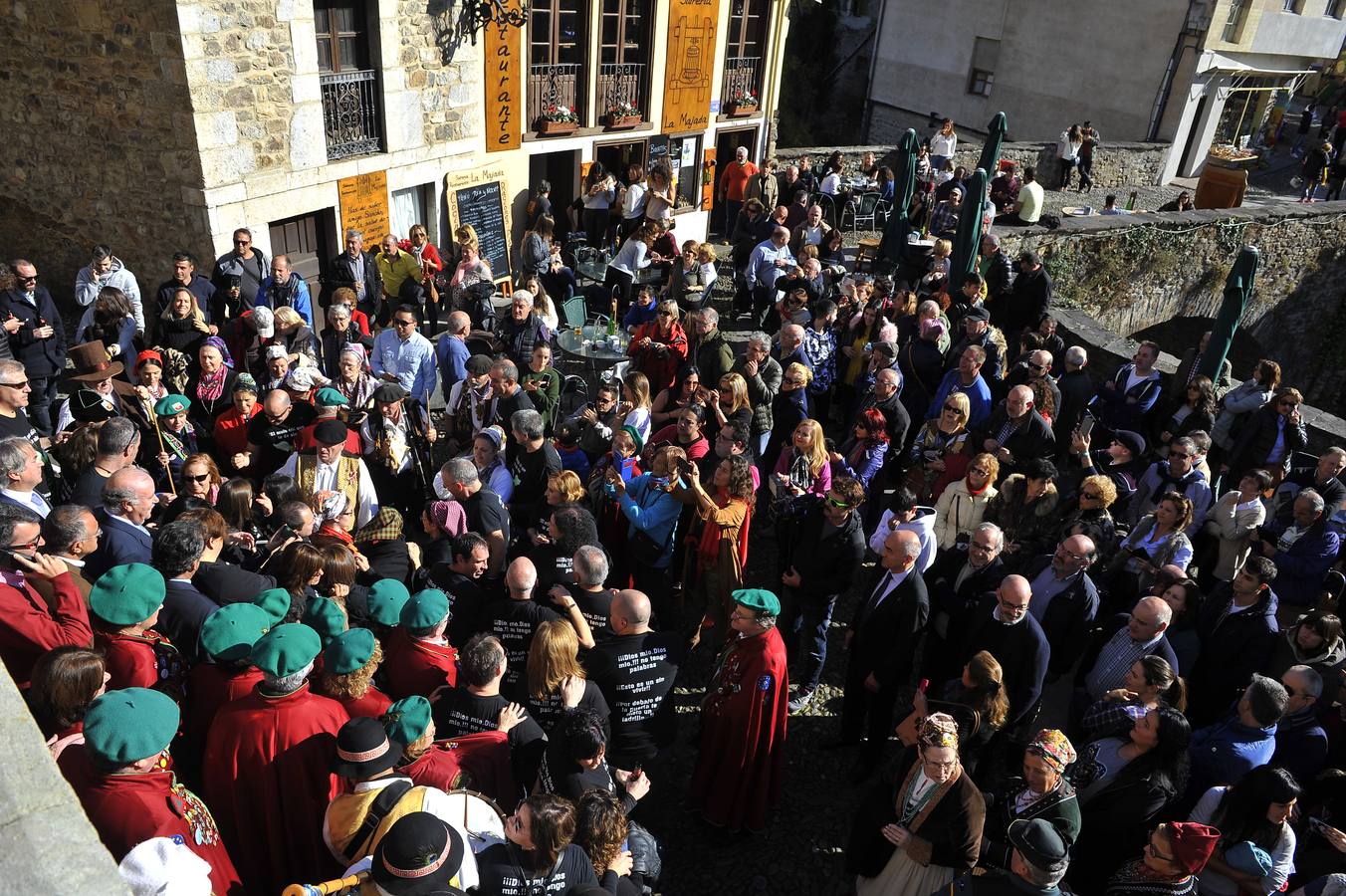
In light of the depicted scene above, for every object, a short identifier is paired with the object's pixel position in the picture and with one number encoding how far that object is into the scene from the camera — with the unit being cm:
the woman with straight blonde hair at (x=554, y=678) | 443
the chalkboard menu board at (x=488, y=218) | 1441
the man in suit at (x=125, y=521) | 502
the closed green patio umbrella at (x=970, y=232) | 1109
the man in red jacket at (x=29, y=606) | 416
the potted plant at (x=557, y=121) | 1555
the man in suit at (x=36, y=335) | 830
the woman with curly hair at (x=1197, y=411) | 809
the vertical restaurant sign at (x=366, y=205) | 1236
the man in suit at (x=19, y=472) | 529
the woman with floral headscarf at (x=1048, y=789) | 404
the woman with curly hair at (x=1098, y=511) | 628
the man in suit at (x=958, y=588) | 572
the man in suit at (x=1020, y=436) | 758
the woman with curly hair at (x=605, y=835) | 362
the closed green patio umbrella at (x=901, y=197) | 1387
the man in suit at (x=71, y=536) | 459
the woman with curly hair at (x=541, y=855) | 340
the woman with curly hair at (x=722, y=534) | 615
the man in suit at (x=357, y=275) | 1055
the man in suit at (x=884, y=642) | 544
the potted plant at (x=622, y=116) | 1666
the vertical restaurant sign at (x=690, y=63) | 1728
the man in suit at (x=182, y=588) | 457
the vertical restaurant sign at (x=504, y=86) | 1409
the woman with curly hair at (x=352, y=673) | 414
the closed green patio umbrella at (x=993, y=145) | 1321
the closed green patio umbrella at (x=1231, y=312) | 948
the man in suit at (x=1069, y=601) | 564
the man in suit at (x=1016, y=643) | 513
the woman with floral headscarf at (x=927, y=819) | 410
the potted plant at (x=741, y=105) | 1923
